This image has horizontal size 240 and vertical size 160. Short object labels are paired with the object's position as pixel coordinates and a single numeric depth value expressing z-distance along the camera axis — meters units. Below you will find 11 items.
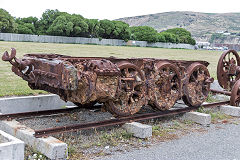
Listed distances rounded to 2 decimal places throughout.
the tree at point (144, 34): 98.88
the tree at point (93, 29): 79.44
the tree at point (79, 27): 72.75
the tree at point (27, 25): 75.23
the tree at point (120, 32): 87.06
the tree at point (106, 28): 86.44
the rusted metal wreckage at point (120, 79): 5.16
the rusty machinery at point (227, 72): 9.50
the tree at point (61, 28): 71.38
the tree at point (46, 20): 85.06
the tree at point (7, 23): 64.12
